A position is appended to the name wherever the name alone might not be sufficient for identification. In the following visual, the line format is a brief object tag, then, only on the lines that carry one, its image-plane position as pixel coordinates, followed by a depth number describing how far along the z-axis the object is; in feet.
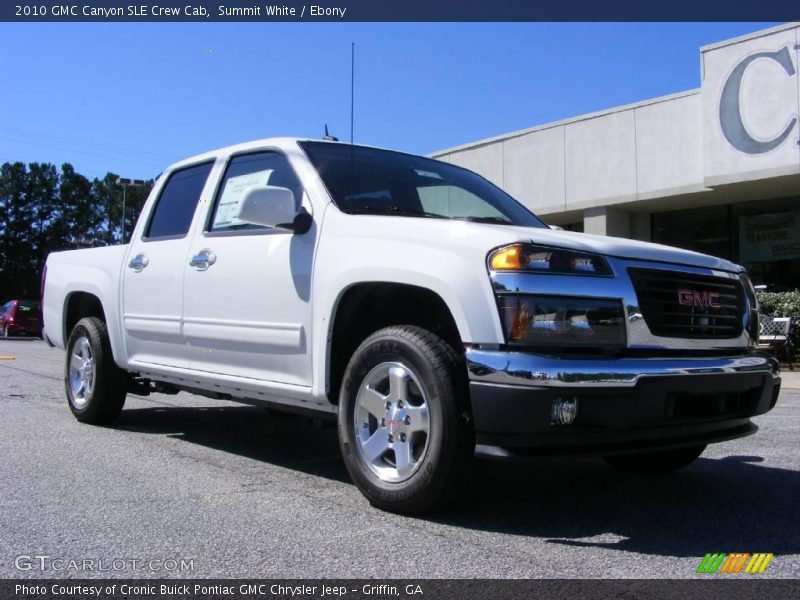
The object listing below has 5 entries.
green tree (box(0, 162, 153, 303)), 219.00
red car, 95.40
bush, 43.54
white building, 47.93
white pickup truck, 10.28
